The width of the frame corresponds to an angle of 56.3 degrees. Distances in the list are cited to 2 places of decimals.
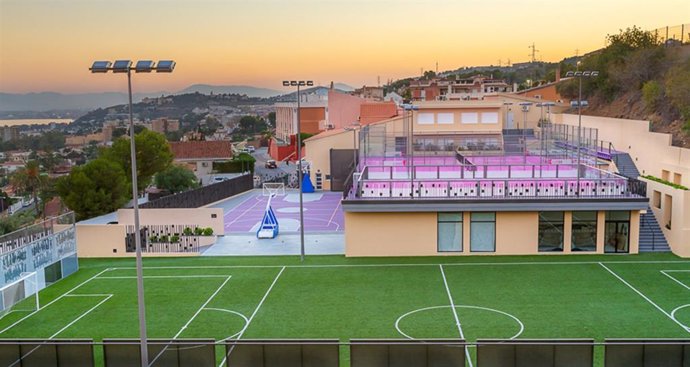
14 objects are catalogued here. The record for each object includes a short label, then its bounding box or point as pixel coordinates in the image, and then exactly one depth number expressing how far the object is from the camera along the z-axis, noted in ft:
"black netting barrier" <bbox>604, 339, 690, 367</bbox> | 51.67
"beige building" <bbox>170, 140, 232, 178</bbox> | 305.53
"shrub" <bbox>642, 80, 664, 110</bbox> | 165.58
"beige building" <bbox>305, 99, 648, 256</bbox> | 102.47
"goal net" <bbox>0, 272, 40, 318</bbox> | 81.61
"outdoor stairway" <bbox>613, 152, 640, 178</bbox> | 136.56
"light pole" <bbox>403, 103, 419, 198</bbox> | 104.32
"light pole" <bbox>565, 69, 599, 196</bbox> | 102.83
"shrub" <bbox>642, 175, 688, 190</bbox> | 103.64
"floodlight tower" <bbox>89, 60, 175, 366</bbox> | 53.52
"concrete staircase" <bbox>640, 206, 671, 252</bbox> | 104.83
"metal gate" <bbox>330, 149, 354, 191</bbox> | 188.44
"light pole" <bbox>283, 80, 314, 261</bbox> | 102.17
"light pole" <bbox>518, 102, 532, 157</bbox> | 137.67
